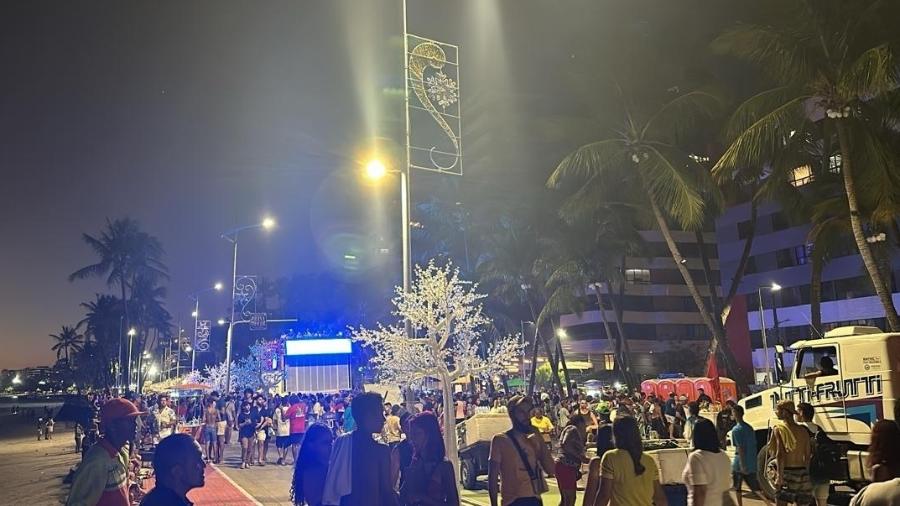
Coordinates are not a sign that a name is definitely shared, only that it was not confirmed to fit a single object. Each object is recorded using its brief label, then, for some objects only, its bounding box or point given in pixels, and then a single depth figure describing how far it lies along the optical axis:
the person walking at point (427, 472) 5.22
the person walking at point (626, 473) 5.11
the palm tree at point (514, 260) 43.31
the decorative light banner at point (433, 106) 12.98
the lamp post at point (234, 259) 29.75
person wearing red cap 4.54
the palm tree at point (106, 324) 83.94
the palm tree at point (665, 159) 26.16
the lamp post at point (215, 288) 38.25
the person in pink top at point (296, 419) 18.27
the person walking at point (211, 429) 20.33
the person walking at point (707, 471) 5.78
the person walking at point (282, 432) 20.13
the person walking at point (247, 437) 19.50
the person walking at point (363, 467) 4.81
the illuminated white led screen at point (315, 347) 35.41
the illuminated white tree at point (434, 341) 14.84
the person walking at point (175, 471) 3.46
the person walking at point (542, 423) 13.85
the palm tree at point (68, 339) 138.62
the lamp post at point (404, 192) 13.27
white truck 11.88
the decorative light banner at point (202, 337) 32.44
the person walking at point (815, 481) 8.75
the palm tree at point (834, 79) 17.62
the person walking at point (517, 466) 5.86
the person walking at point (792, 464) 8.35
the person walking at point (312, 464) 6.14
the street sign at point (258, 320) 30.69
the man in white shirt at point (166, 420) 19.58
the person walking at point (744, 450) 10.17
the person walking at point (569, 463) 8.73
